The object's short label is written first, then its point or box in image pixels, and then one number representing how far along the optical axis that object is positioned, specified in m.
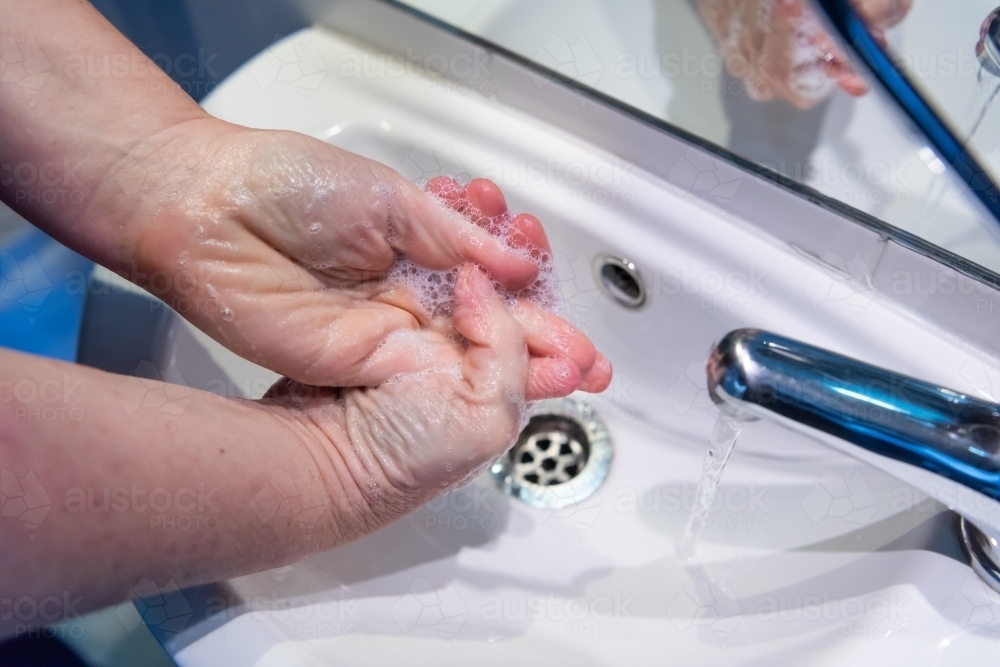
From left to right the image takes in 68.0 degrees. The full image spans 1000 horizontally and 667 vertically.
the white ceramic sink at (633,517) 0.34
